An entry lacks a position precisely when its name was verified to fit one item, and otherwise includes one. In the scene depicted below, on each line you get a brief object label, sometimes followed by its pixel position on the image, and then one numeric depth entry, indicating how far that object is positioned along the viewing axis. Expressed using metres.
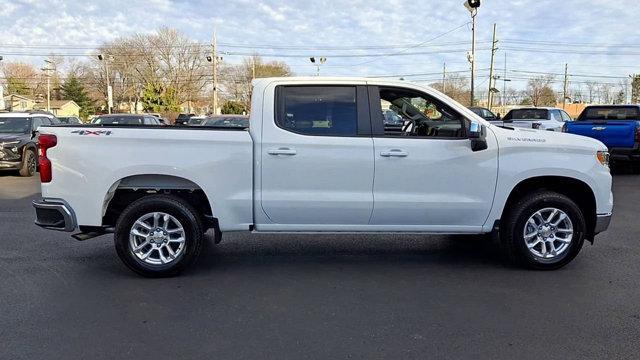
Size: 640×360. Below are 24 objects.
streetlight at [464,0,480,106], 28.32
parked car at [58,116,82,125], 22.81
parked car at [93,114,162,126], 17.28
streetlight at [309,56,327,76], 37.55
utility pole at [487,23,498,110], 41.72
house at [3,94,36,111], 75.75
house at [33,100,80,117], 81.06
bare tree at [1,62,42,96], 88.62
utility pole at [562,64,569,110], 80.41
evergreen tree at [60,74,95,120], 89.62
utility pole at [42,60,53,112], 68.29
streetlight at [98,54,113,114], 64.59
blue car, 12.86
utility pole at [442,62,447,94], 69.14
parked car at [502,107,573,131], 17.73
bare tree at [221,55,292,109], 82.94
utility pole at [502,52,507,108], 81.62
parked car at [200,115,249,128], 15.40
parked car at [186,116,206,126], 21.07
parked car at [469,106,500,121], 21.09
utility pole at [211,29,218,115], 48.00
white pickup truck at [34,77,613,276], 5.01
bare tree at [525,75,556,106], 84.19
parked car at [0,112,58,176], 13.81
